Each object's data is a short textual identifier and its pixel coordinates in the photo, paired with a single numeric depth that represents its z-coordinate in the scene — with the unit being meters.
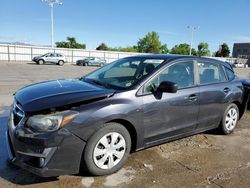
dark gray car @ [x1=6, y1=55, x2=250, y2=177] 2.14
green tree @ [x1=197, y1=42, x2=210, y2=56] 68.65
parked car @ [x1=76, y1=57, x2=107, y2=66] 26.69
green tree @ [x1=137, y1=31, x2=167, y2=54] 58.54
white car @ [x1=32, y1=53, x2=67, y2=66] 23.91
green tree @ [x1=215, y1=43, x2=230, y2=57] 72.18
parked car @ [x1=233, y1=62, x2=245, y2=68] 44.12
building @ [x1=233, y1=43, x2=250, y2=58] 71.20
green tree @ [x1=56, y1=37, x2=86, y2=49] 60.35
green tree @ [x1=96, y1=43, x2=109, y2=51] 66.22
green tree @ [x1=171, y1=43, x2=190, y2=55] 66.06
